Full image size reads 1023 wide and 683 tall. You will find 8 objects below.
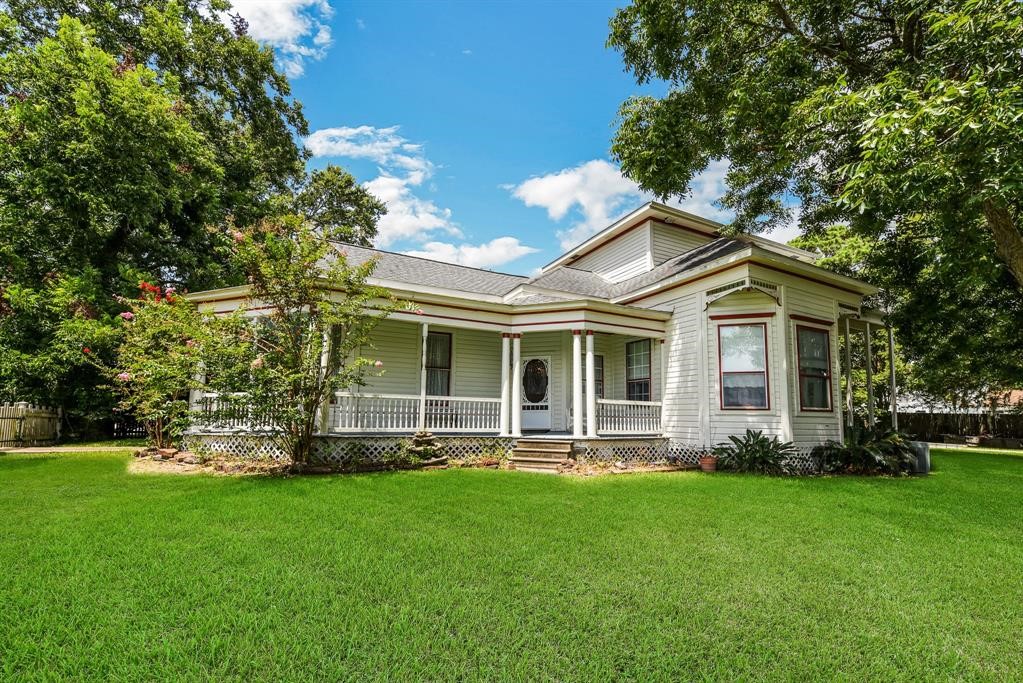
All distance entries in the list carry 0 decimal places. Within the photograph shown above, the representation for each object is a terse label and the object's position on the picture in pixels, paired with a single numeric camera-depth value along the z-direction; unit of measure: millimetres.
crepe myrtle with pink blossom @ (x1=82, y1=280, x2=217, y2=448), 8492
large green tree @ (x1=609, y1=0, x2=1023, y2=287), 6902
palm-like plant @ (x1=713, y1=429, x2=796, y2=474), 9953
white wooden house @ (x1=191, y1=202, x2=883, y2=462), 10555
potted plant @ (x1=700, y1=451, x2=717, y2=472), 10406
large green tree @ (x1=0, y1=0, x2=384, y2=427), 13352
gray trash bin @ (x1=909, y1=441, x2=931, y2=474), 10242
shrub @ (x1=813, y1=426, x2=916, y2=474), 10320
